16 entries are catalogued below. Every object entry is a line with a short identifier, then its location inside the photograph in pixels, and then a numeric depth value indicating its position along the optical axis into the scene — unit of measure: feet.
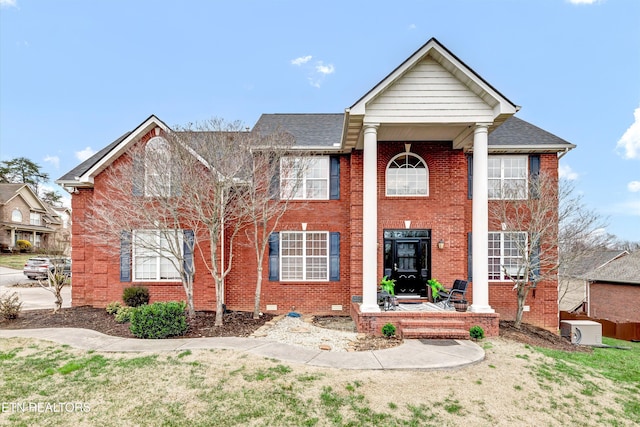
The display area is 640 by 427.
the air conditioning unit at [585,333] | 35.04
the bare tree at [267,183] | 31.01
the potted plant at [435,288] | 32.91
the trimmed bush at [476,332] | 26.53
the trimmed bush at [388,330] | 26.35
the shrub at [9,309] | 31.27
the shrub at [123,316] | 30.35
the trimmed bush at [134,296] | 35.04
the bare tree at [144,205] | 29.63
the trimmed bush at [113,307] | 33.76
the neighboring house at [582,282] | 83.13
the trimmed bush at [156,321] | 25.36
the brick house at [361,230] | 35.19
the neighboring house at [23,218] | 108.99
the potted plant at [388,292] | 29.55
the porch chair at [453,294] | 30.81
